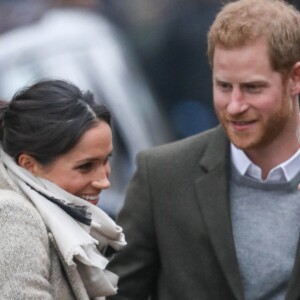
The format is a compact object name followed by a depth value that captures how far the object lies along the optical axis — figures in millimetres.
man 9211
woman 7793
